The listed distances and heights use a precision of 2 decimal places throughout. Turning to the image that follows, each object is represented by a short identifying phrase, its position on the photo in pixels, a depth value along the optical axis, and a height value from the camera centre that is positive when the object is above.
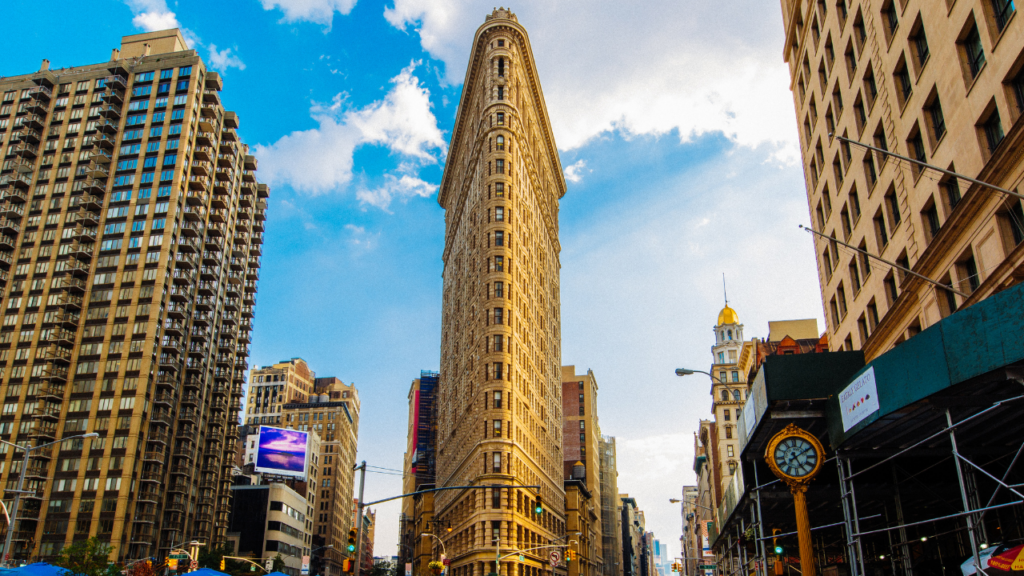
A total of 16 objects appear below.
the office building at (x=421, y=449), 146.25 +26.77
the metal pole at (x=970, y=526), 17.77 +1.09
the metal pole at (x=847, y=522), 24.62 +1.62
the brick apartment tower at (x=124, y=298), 96.06 +37.45
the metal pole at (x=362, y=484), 30.34 +3.61
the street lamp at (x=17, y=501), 35.28 +3.35
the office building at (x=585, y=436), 155.38 +29.62
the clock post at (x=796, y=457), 23.53 +3.51
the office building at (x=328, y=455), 182.25 +27.97
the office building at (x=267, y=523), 132.12 +8.69
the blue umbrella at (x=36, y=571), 27.12 +0.14
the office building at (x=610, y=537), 180.88 +8.80
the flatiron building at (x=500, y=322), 79.31 +30.55
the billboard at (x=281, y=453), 134.88 +20.69
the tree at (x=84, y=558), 51.42 +1.18
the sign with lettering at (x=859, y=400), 22.14 +5.00
